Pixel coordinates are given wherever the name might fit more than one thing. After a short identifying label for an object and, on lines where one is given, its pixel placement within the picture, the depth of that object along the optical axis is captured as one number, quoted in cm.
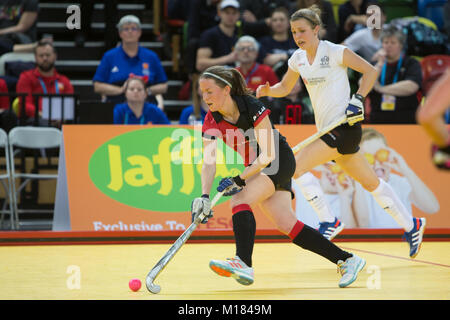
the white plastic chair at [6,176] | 1675
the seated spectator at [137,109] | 1709
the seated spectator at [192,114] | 1778
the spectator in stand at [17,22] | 2116
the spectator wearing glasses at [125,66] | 1833
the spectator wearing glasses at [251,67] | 1797
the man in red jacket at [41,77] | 1870
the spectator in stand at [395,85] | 1778
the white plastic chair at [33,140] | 1728
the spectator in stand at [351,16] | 2122
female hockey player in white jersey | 1145
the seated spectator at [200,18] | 2130
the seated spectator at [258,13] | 2153
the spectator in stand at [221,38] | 1973
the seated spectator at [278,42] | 1966
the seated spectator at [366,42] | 1970
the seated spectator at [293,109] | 1673
